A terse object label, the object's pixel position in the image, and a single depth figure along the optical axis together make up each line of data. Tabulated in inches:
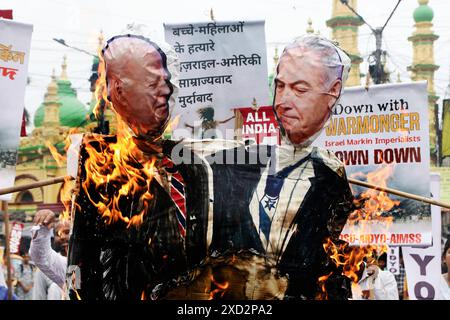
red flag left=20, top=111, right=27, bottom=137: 306.6
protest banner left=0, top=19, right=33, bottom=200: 273.9
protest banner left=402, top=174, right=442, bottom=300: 355.6
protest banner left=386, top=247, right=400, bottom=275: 400.7
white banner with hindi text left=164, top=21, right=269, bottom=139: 277.1
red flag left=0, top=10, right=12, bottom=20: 322.7
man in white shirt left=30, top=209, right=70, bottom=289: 254.5
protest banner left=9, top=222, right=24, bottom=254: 429.2
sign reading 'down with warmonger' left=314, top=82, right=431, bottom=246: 298.2
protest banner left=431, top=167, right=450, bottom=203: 450.5
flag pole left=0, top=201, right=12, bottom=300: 284.8
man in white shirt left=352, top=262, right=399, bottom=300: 346.0
